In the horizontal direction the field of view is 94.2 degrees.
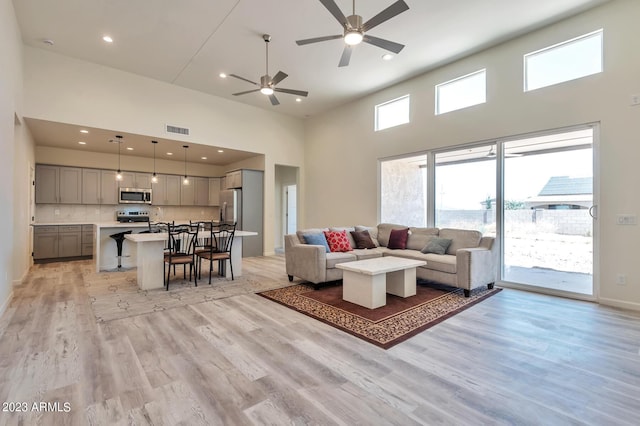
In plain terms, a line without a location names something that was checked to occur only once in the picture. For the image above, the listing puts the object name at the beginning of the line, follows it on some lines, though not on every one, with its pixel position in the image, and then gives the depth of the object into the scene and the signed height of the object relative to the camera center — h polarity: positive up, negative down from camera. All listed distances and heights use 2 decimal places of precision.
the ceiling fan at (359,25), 2.83 +1.92
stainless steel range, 7.71 -0.12
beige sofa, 4.22 -0.73
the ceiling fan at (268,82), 4.39 +1.96
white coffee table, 3.64 -0.90
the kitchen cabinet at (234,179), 7.70 +0.86
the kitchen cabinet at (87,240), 7.09 -0.70
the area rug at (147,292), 3.65 -1.19
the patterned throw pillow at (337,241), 5.23 -0.52
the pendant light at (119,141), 6.12 +1.52
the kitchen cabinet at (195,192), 8.82 +0.57
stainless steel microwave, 7.77 +0.42
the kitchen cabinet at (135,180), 7.88 +0.84
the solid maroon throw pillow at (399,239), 5.58 -0.51
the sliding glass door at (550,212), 4.13 +0.01
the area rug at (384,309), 2.98 -1.19
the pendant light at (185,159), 6.96 +1.53
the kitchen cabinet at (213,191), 9.29 +0.64
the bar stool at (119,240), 6.05 -0.59
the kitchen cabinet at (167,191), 8.33 +0.59
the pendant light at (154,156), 6.58 +1.52
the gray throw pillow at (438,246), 4.95 -0.57
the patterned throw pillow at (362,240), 5.74 -0.55
